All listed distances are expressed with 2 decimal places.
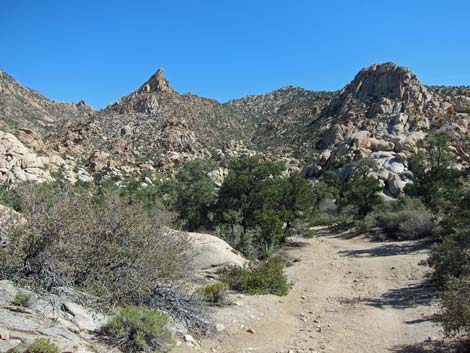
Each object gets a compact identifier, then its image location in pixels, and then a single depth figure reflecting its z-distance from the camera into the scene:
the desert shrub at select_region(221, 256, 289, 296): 10.03
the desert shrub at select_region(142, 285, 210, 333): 6.99
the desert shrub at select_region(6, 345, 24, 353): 4.15
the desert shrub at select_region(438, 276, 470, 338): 5.69
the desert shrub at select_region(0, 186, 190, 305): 6.35
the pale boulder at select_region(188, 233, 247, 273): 11.12
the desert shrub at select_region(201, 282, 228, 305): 8.49
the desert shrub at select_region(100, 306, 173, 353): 5.56
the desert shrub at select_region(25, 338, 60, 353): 4.26
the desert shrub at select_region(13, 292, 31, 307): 5.58
